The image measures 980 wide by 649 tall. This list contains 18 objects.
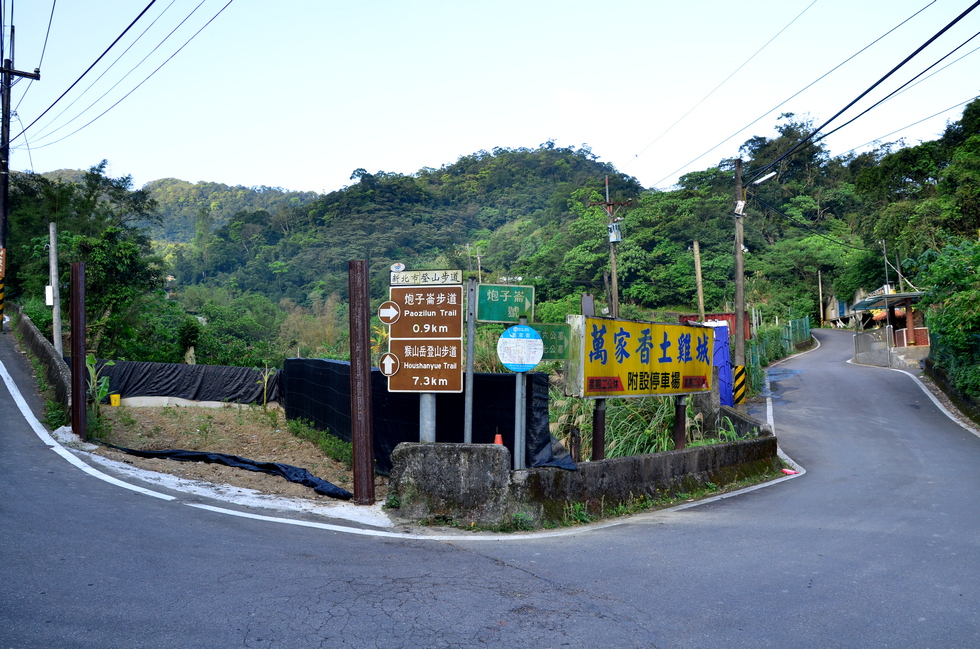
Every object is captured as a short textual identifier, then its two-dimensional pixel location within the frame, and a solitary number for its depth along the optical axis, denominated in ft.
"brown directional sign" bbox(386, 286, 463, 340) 25.91
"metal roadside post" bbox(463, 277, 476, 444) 25.07
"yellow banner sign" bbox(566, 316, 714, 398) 31.17
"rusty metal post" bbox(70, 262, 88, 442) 36.27
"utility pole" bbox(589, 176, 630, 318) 93.11
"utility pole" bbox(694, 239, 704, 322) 101.47
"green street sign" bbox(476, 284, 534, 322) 24.88
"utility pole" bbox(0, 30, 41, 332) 73.20
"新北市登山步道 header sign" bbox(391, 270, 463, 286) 25.81
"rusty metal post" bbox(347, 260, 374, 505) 25.55
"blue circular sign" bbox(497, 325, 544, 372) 24.64
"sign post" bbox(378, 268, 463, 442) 25.90
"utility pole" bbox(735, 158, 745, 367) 74.23
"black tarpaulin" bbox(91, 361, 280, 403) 73.87
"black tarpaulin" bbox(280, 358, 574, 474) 26.66
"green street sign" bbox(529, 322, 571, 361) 29.43
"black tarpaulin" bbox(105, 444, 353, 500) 27.43
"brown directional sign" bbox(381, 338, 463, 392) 25.88
